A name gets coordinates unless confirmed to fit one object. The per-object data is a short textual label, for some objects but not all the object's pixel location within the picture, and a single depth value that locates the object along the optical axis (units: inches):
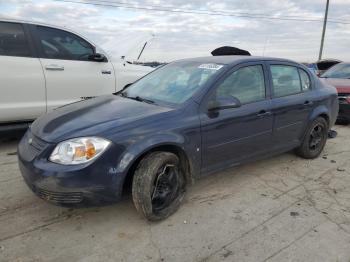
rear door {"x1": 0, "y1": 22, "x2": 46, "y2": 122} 196.1
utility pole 1036.5
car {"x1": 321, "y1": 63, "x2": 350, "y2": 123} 298.8
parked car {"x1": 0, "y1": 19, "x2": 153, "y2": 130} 198.1
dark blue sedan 116.9
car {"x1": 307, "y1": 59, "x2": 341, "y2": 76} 550.3
